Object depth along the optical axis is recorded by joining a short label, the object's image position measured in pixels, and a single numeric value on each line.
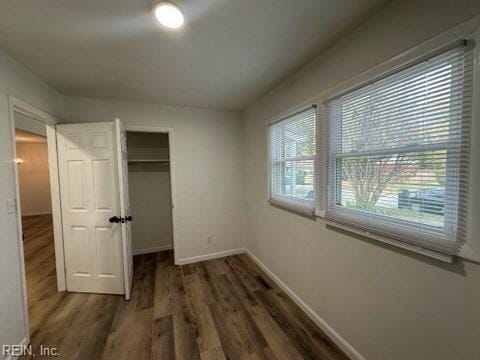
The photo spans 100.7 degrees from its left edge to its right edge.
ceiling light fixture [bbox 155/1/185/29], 1.15
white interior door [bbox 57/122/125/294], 2.31
